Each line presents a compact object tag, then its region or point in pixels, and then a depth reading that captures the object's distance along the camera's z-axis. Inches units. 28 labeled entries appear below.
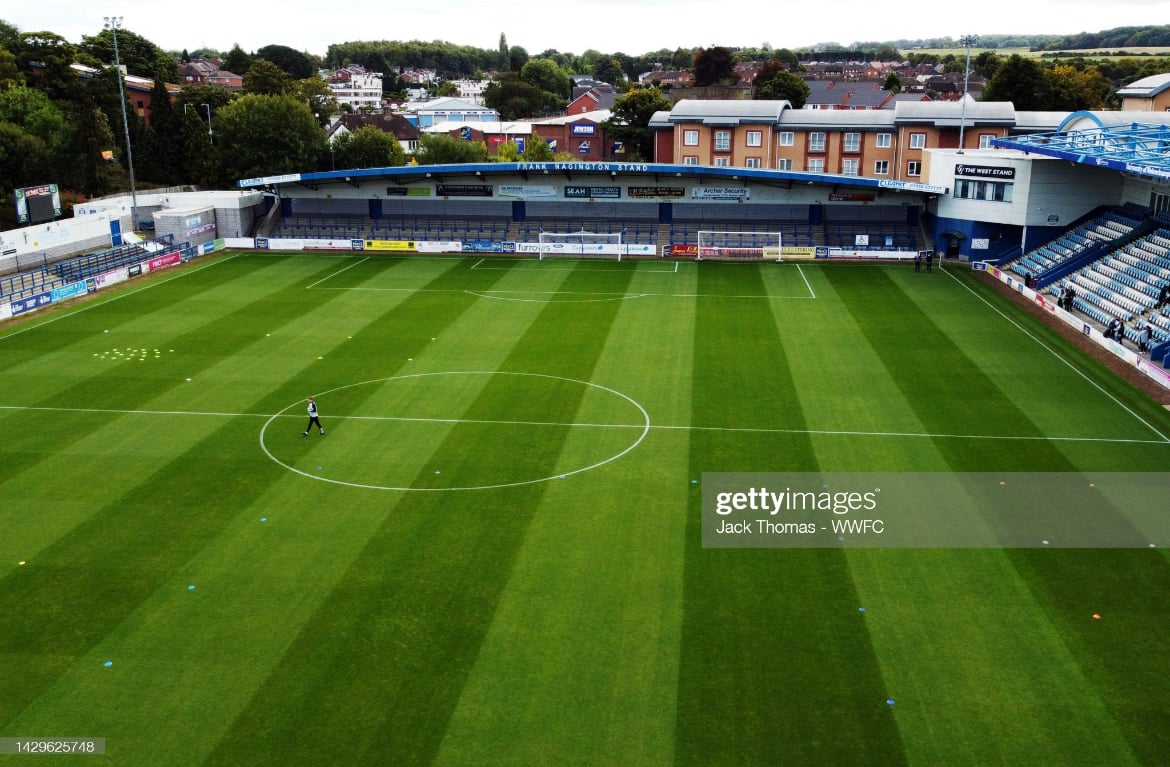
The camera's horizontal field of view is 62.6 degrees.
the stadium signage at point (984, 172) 2222.9
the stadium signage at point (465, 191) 2753.4
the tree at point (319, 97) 5393.7
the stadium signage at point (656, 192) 2687.0
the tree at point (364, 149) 3644.2
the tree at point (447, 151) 4003.4
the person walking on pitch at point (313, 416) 1182.9
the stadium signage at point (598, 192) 2719.0
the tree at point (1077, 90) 4229.8
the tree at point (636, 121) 4156.0
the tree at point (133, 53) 4768.7
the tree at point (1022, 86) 4153.5
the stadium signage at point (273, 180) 2642.7
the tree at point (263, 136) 3174.2
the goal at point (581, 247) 2522.1
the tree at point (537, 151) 4104.3
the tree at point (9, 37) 3629.4
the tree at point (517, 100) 7332.7
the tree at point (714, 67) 5831.7
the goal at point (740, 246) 2458.2
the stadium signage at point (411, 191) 2777.1
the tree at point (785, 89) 4722.0
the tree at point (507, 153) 4089.6
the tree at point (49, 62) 3400.6
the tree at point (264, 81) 5059.1
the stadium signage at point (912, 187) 2407.7
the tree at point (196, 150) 3467.0
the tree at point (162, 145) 3516.2
